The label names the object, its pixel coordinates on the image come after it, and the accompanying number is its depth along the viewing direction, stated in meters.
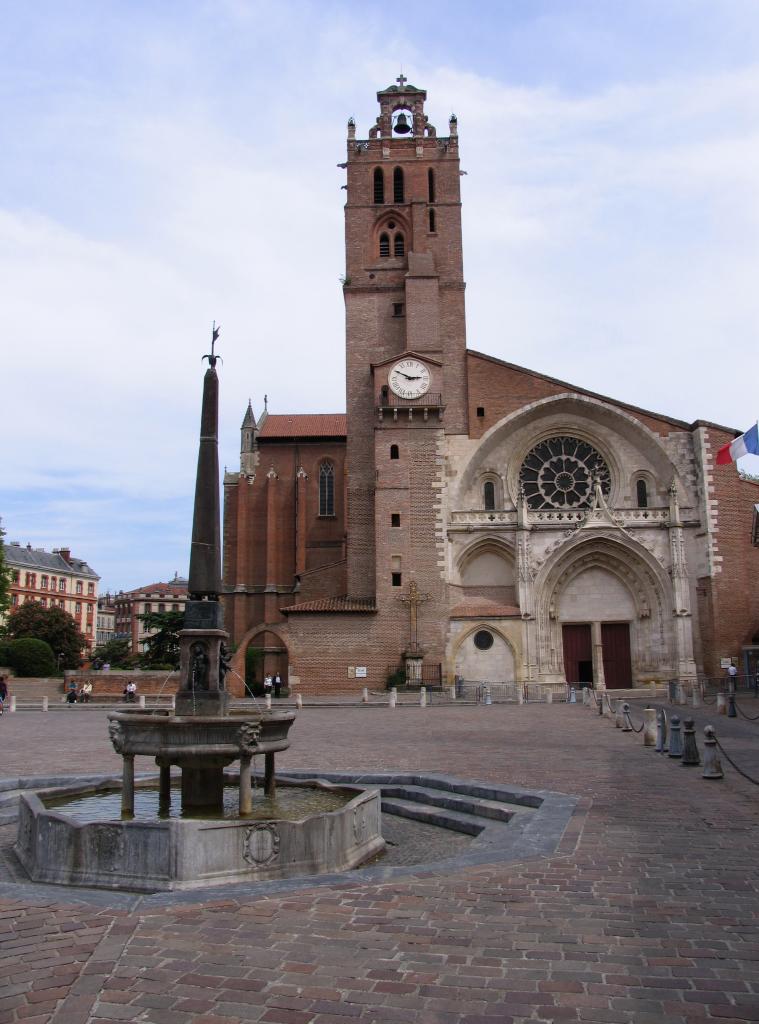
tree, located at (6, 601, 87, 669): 60.84
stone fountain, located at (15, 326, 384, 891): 7.17
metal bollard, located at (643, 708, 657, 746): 16.84
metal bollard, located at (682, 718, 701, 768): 13.56
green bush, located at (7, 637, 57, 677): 46.16
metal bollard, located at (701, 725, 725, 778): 12.09
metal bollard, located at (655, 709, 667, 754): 15.64
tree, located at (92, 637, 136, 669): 75.47
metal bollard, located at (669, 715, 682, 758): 14.72
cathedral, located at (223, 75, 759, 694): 37.66
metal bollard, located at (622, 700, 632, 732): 20.14
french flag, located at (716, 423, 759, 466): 27.64
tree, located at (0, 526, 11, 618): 48.48
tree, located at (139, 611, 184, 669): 49.91
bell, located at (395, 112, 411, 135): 47.53
